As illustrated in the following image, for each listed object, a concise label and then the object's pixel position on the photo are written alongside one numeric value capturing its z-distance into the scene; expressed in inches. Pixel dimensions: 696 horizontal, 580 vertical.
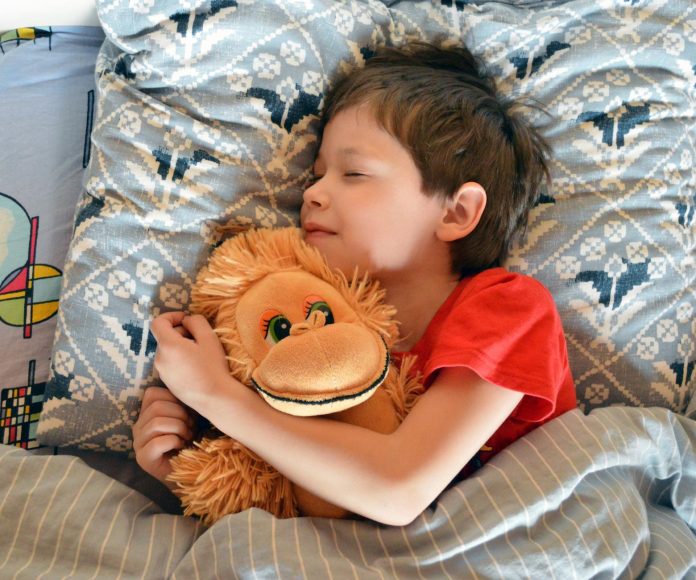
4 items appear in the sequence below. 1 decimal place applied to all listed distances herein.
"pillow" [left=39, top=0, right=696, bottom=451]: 39.0
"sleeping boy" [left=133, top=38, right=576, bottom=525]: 32.4
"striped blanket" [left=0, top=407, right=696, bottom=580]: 30.6
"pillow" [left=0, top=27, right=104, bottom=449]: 41.3
